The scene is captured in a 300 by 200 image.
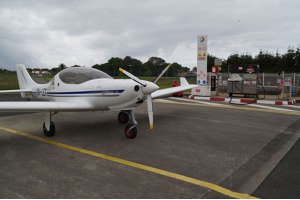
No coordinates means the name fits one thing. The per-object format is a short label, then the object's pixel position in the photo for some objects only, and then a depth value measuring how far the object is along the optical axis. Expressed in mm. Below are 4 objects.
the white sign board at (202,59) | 16438
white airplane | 6102
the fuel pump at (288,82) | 13452
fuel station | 15211
